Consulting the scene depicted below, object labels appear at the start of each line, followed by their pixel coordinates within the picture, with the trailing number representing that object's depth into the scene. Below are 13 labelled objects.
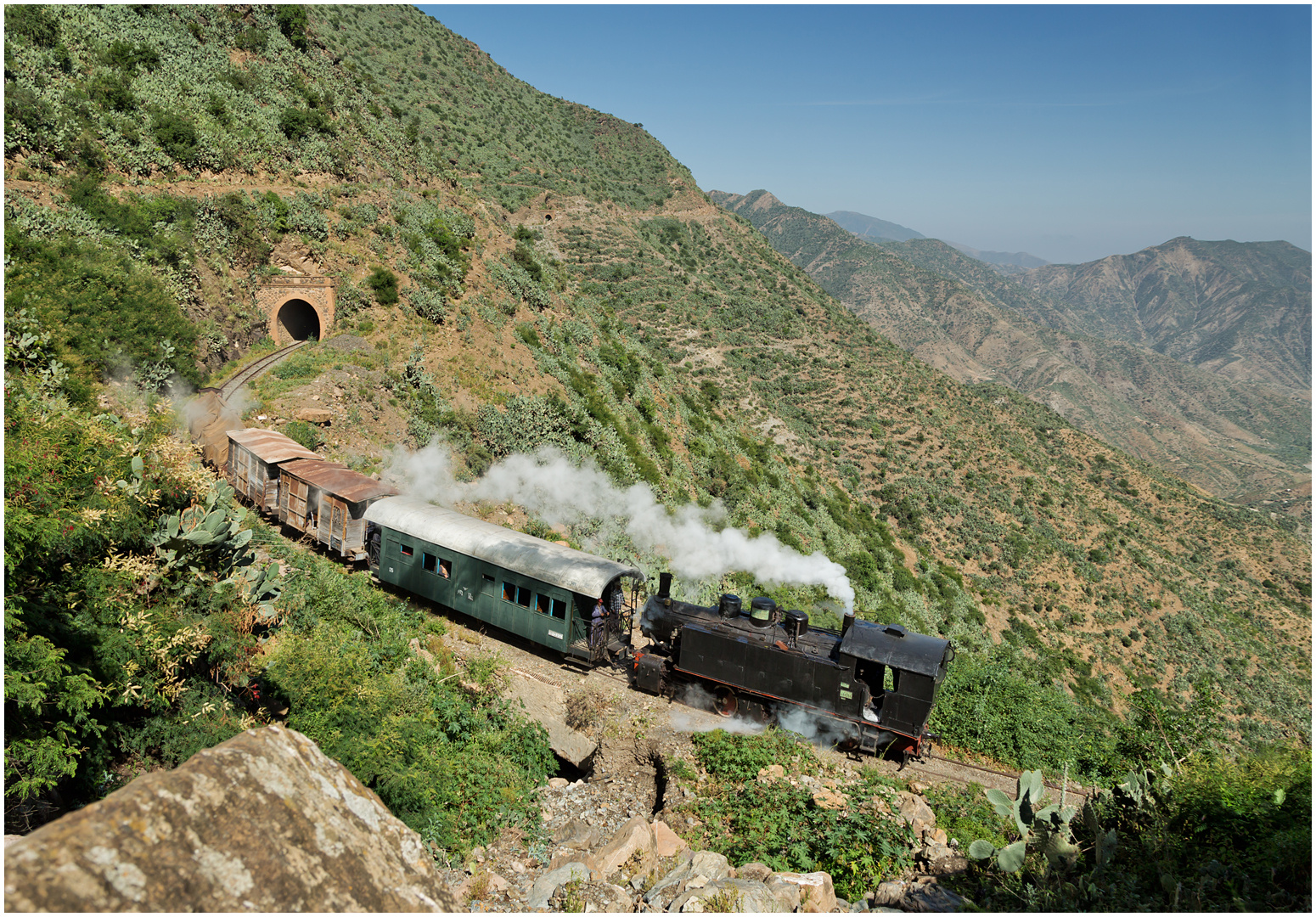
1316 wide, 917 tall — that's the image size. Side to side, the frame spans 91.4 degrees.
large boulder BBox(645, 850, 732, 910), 9.55
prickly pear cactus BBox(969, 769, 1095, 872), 8.53
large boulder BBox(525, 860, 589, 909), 9.58
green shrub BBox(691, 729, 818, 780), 13.59
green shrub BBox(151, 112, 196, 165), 29.95
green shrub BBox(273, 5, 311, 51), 44.66
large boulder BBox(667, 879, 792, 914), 8.57
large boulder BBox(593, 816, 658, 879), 10.51
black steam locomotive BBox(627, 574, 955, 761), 14.23
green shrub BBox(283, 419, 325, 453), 23.23
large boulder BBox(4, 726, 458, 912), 3.58
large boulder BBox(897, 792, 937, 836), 12.34
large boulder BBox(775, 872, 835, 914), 9.53
